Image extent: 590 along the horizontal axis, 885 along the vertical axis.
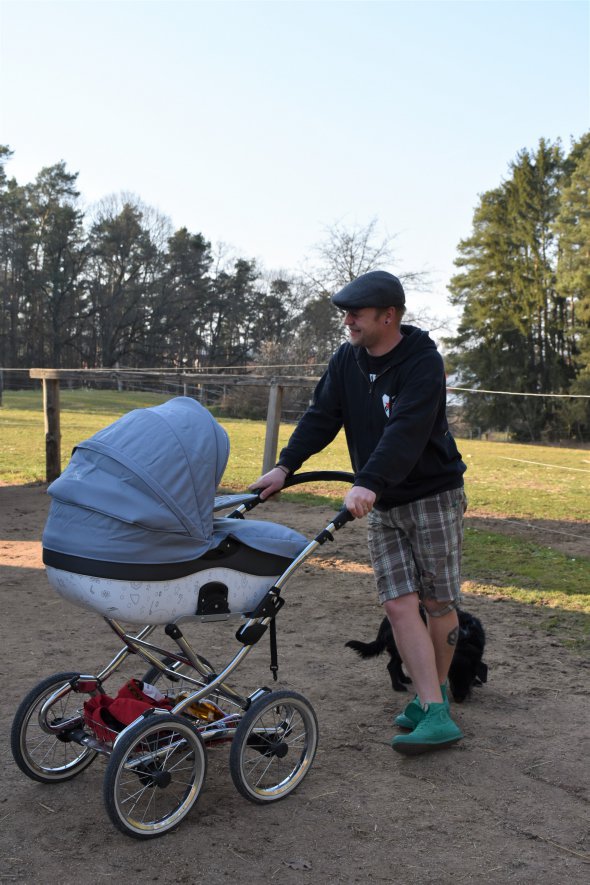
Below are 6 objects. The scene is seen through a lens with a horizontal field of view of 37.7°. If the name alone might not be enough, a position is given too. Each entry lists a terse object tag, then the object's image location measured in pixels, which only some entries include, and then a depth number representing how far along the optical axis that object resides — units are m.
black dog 4.18
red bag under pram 3.05
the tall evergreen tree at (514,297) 38.59
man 3.42
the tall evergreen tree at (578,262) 34.28
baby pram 2.84
